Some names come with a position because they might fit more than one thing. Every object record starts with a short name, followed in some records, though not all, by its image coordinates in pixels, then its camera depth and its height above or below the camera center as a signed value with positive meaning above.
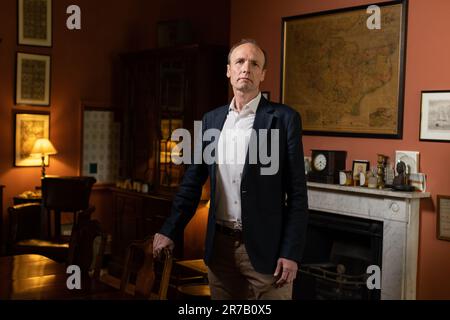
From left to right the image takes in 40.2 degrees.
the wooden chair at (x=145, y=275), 2.21 -0.52
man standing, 2.08 -0.20
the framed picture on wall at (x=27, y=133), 5.81 +0.03
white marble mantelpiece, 3.80 -0.52
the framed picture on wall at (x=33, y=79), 5.82 +0.56
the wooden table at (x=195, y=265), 4.43 -0.92
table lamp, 5.66 -0.10
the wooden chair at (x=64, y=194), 5.27 -0.48
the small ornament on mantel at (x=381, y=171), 4.03 -0.15
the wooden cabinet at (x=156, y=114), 5.43 +0.25
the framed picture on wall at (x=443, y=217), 3.69 -0.41
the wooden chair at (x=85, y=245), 2.82 -0.52
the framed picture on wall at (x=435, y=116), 3.69 +0.21
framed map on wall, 4.01 +0.54
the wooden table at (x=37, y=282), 2.33 -0.60
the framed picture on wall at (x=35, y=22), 5.79 +1.09
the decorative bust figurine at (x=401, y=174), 3.85 -0.16
